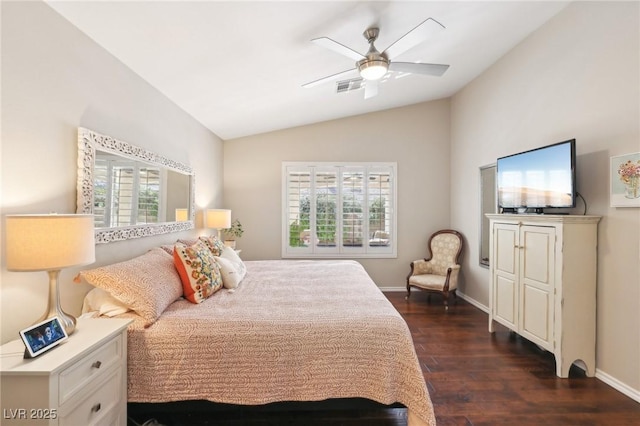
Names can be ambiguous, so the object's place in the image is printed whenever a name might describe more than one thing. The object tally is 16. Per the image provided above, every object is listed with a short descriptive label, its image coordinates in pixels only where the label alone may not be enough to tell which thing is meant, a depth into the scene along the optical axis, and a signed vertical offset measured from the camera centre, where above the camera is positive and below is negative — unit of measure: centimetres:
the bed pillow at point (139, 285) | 171 -45
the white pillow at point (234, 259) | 277 -46
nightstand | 113 -73
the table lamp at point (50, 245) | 127 -15
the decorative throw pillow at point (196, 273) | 211 -46
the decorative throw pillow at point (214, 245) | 286 -33
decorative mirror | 193 +19
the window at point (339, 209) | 488 +7
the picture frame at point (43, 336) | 119 -54
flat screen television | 250 +35
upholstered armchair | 411 -82
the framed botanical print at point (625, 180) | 210 +26
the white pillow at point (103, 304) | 174 -57
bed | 164 -85
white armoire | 235 -60
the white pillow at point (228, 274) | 243 -53
